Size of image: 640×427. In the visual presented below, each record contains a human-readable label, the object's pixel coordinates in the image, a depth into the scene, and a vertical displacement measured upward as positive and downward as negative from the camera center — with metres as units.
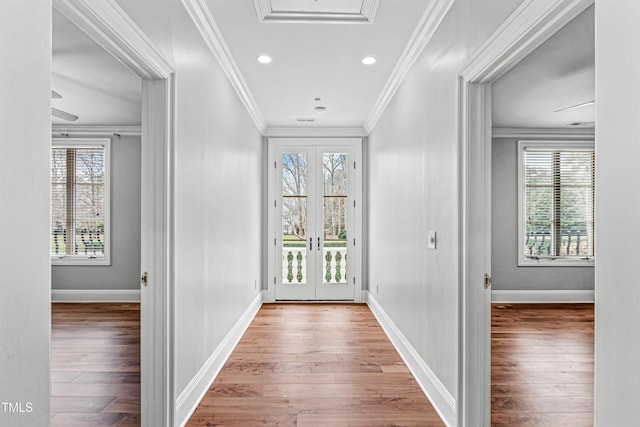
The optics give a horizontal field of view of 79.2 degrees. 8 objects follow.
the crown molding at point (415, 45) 2.41 +1.28
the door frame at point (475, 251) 2.06 -0.19
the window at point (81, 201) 5.86 +0.22
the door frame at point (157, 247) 2.04 -0.17
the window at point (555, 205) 5.88 +0.15
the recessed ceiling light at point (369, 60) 3.33 +1.36
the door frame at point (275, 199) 5.89 +0.20
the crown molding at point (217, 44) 2.40 +1.29
